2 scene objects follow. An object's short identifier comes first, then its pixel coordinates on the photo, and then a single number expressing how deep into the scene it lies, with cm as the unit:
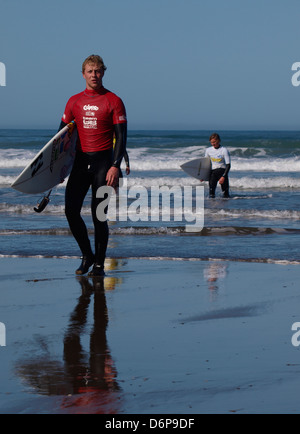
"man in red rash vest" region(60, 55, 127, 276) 1176
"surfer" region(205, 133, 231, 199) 2842
